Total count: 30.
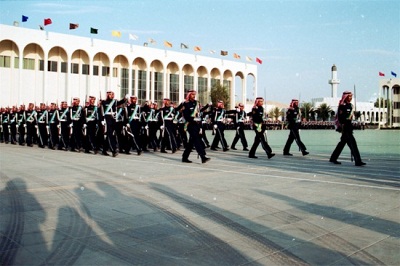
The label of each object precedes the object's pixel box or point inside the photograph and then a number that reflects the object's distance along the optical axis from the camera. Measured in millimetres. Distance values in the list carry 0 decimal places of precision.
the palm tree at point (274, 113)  103938
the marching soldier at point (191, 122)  12770
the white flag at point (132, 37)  59500
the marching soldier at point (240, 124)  19062
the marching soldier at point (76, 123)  17984
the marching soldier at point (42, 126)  20812
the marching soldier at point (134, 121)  16406
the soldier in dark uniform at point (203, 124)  19162
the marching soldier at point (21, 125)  23234
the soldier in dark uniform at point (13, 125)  24484
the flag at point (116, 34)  57622
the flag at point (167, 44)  65363
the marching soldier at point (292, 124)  15854
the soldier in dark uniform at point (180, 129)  18808
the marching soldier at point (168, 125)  16844
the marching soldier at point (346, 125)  12461
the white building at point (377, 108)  97062
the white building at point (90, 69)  52156
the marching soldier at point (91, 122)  16859
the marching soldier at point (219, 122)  18562
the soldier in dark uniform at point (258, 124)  14758
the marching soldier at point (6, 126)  25792
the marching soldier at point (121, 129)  15734
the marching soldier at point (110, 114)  15469
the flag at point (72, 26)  53312
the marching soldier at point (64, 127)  19000
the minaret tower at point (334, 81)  124250
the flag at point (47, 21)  50062
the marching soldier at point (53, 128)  19922
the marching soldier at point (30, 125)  21812
